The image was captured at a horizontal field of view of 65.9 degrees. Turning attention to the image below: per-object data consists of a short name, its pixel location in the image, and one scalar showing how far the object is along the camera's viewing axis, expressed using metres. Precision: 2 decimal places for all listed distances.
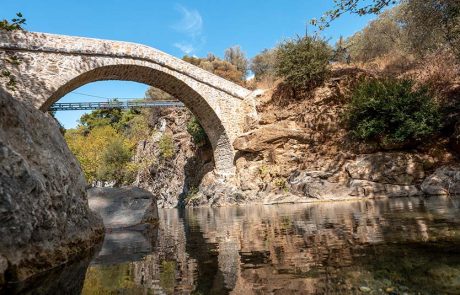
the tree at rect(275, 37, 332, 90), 18.69
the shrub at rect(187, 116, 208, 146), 24.80
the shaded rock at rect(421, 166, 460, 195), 12.08
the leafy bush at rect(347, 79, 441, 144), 14.23
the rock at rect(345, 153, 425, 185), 14.41
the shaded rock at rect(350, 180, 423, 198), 13.77
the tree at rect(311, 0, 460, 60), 10.13
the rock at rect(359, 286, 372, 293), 2.45
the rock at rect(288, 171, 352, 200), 14.91
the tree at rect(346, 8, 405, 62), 25.23
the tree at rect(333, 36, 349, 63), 18.71
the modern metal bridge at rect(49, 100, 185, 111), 29.42
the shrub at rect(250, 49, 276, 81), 38.56
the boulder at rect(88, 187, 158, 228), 8.88
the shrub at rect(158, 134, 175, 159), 29.98
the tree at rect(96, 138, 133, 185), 32.84
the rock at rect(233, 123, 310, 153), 18.75
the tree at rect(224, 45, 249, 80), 41.53
